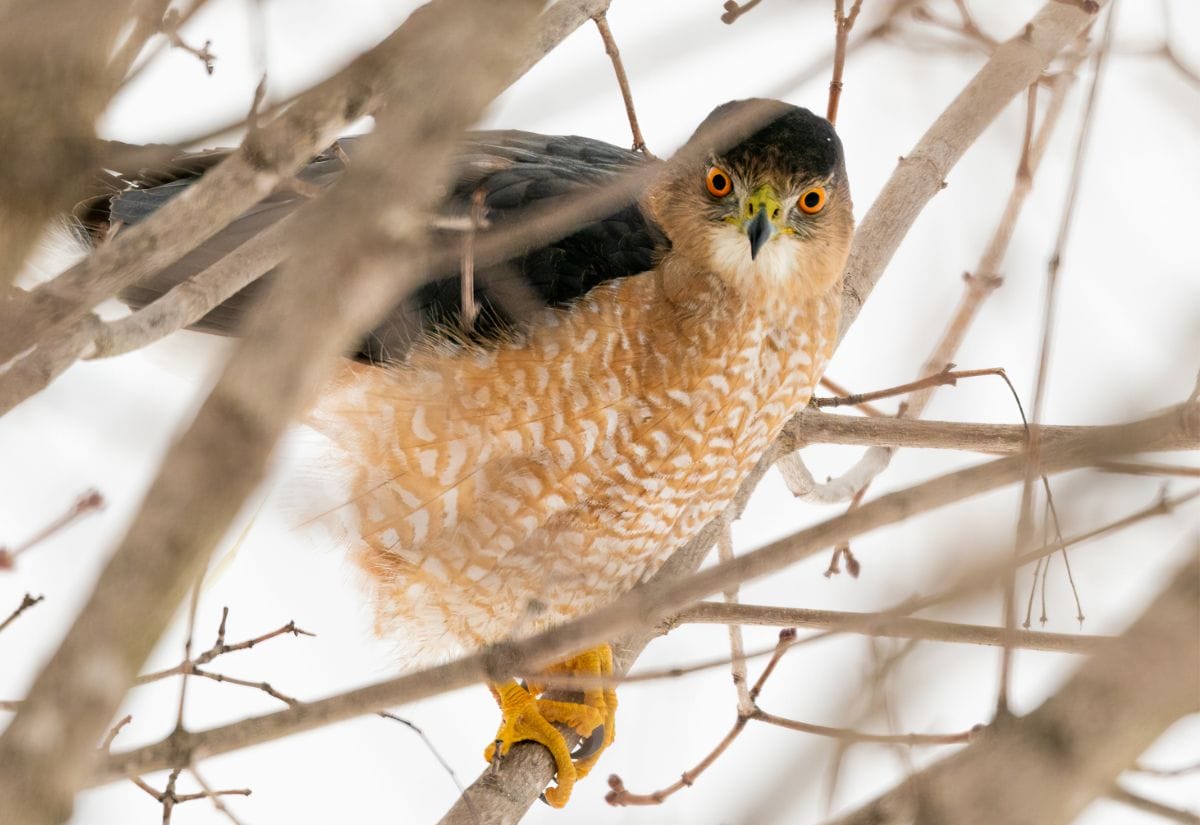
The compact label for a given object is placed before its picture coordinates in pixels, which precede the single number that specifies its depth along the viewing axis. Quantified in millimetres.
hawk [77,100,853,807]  7664
